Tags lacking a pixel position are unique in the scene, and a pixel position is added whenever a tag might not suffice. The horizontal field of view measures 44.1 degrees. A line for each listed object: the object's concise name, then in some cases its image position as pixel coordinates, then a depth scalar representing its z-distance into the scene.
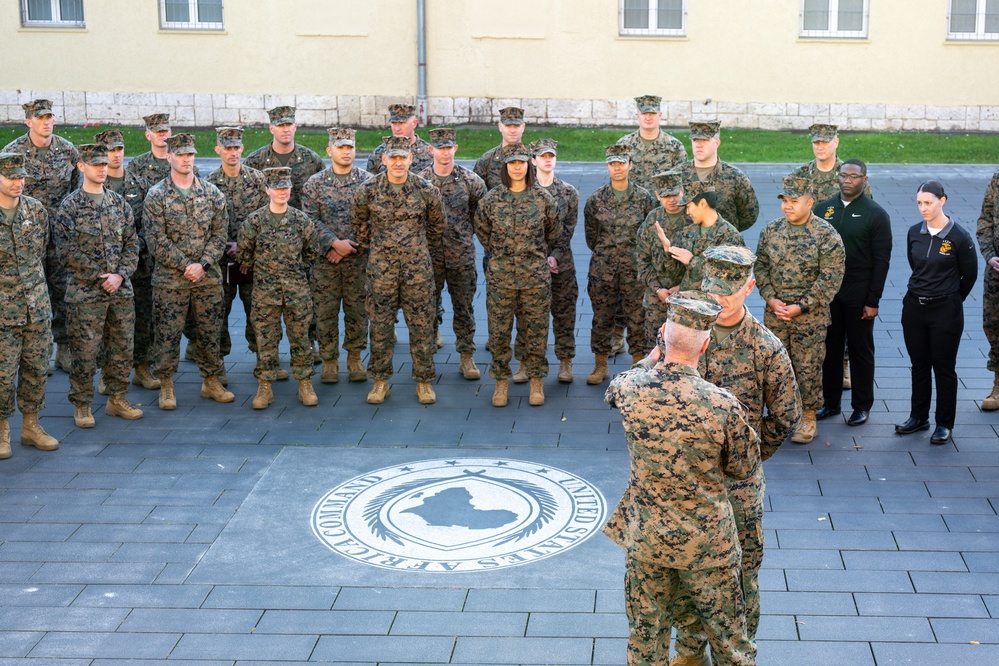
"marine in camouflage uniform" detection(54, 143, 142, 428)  9.48
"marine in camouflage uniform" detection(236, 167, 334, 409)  9.91
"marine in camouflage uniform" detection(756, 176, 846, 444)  8.72
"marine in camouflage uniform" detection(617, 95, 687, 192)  11.18
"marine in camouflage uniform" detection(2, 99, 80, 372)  10.40
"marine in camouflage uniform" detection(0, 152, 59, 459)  8.82
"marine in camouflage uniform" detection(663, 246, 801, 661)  5.60
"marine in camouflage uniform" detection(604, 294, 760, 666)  5.04
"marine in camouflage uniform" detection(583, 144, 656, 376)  10.26
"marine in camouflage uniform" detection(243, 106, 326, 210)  10.98
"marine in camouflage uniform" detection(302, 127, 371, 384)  10.50
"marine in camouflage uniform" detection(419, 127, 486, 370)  10.59
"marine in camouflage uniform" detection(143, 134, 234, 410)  9.84
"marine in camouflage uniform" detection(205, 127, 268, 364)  10.55
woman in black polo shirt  8.80
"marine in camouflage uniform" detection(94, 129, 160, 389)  10.27
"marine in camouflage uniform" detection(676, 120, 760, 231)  9.99
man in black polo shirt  9.12
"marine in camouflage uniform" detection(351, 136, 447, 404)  9.88
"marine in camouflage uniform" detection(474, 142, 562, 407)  9.91
